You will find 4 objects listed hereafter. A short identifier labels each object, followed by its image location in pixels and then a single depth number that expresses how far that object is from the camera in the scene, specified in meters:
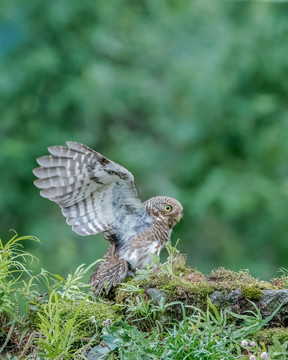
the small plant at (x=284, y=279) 9.18
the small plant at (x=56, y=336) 7.44
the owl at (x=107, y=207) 9.87
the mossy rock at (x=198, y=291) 8.21
